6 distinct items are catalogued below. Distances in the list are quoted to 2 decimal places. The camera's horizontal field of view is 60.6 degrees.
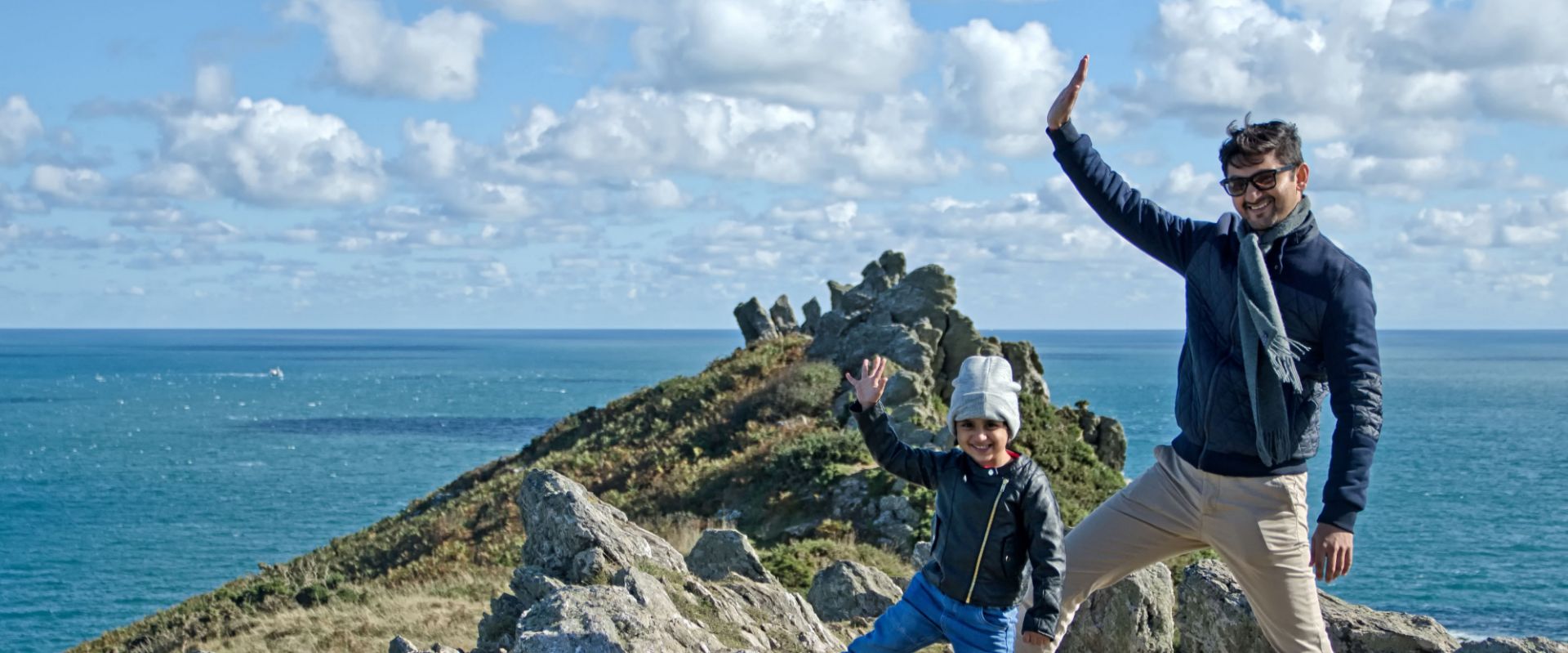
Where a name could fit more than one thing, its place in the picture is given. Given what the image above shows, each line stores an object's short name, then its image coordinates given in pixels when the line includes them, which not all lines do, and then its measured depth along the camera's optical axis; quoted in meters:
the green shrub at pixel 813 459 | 23.86
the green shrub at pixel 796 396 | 31.20
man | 5.64
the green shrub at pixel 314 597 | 18.16
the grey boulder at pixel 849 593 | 11.91
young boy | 6.79
